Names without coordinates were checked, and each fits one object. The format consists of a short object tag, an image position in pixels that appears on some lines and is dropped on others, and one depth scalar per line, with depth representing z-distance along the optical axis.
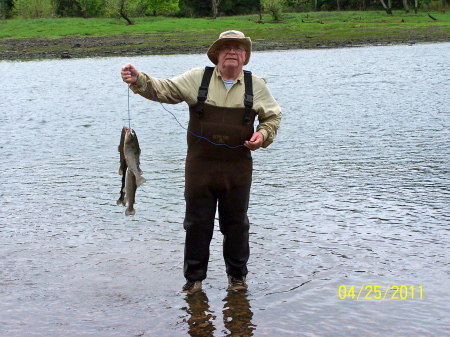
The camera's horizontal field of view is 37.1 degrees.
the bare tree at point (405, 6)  80.81
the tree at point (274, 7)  74.81
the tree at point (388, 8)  78.94
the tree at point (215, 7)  80.54
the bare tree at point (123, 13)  70.82
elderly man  5.58
